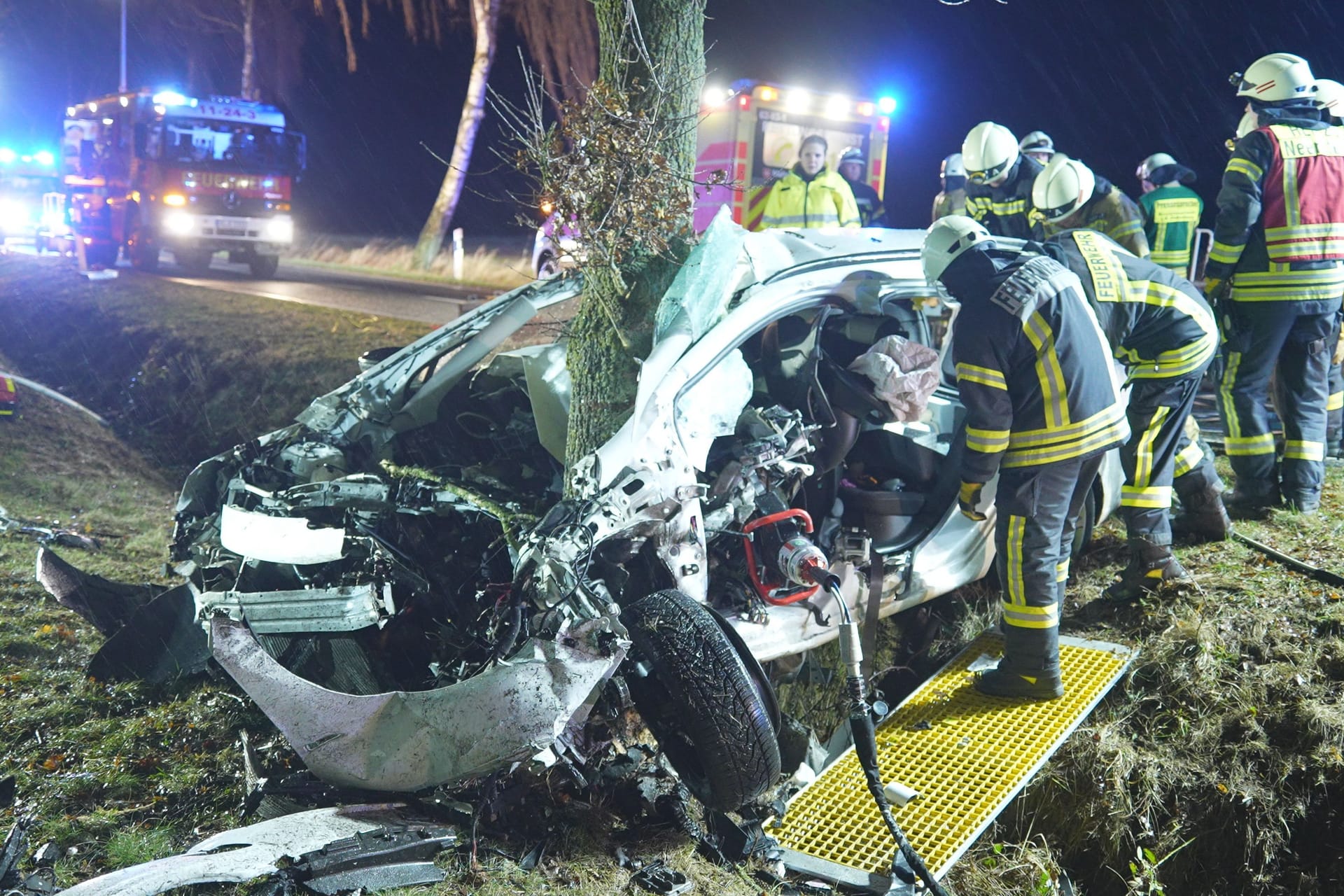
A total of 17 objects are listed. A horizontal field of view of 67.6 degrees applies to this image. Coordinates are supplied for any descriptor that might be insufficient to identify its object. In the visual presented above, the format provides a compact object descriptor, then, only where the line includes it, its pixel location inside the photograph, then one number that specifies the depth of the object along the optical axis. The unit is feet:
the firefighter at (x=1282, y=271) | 15.08
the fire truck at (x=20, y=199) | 69.46
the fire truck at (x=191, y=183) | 48.26
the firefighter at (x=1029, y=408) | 11.09
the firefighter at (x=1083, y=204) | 13.94
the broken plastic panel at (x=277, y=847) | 7.69
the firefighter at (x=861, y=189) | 28.84
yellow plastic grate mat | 10.01
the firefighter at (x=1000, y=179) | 18.08
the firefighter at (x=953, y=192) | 25.03
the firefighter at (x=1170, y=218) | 20.13
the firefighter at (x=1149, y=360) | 12.32
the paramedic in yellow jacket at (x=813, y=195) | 25.00
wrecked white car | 8.97
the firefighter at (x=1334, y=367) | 15.28
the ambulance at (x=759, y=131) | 34.96
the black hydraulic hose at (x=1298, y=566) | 13.13
